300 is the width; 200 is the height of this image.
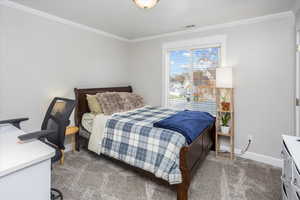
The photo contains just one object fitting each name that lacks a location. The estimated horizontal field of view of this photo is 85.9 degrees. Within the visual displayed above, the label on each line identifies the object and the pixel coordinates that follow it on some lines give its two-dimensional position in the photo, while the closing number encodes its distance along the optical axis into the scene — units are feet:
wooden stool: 9.18
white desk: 3.08
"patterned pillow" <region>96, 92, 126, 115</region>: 9.77
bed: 5.83
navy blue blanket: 6.52
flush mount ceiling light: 5.97
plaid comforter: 5.99
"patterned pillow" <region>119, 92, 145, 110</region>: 11.16
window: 10.98
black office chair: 5.34
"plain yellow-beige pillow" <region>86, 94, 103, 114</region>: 9.97
